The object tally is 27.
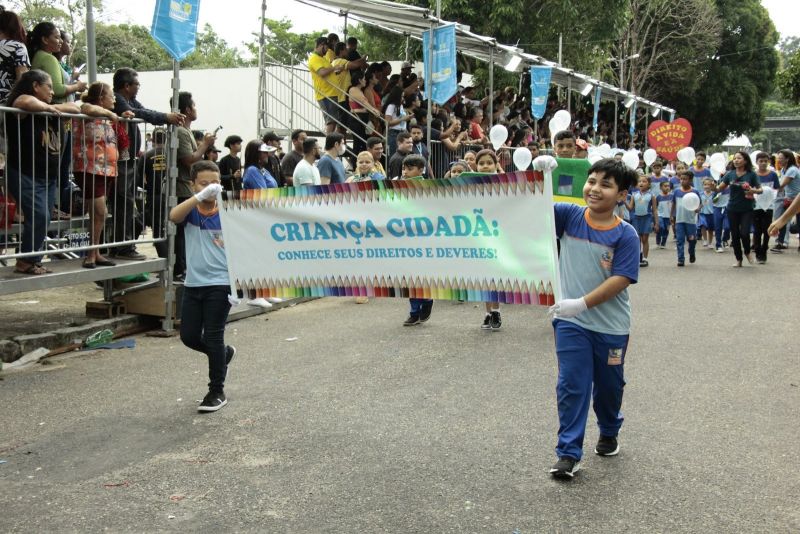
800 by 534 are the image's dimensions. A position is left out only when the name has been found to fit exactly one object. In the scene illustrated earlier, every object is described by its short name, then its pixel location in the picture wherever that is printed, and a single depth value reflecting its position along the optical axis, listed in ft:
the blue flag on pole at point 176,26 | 26.08
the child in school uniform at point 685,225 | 47.15
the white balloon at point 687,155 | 67.84
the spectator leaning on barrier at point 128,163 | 26.09
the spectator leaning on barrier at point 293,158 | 38.32
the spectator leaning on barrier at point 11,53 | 23.70
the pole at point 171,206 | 26.71
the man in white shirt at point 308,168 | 33.30
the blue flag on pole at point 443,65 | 39.34
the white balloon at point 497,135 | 50.11
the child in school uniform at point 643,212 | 47.96
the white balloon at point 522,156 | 28.27
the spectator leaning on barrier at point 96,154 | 24.13
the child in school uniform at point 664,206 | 54.90
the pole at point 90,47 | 41.55
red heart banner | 86.38
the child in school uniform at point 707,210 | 54.07
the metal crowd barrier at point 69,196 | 22.40
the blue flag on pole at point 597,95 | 73.92
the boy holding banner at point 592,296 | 14.14
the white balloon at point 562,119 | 52.49
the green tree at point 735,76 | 139.85
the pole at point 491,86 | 49.50
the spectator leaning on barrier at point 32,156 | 22.25
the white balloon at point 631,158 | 43.01
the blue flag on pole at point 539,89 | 56.03
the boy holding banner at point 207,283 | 18.26
